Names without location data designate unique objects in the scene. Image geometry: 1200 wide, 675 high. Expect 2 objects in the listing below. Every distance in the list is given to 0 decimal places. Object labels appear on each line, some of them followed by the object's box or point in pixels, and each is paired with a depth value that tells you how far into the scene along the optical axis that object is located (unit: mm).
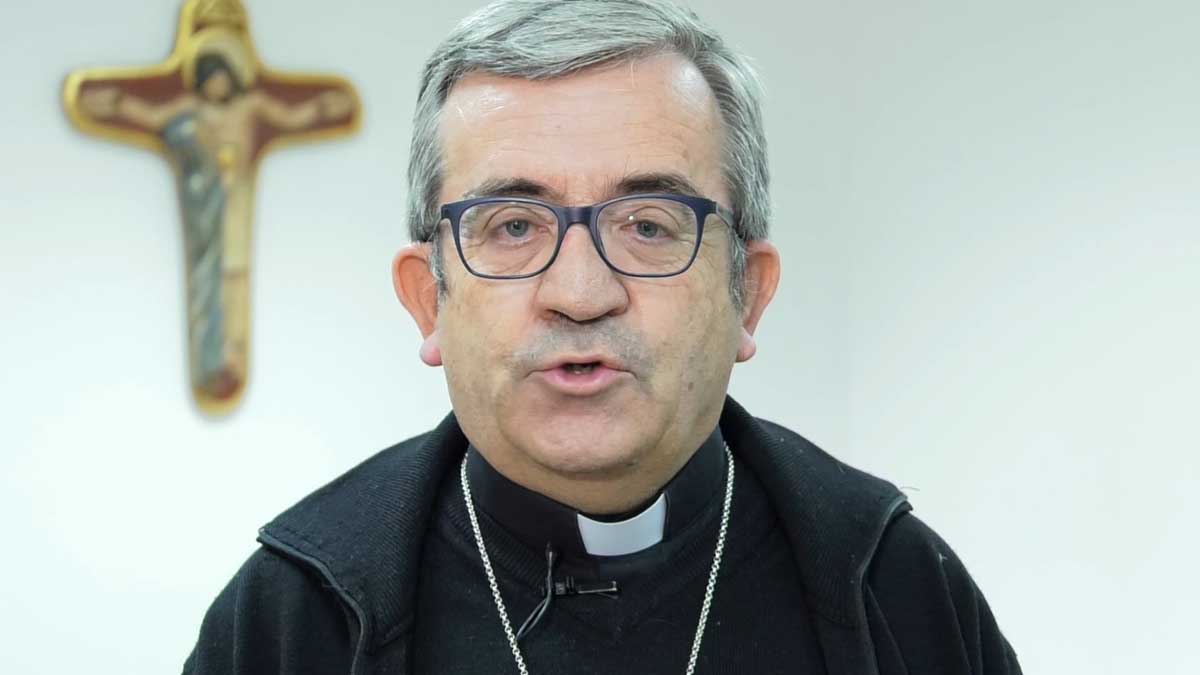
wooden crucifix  2694
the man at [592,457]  2102
